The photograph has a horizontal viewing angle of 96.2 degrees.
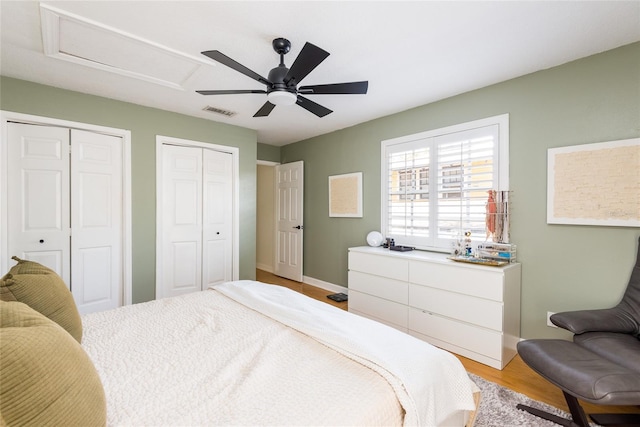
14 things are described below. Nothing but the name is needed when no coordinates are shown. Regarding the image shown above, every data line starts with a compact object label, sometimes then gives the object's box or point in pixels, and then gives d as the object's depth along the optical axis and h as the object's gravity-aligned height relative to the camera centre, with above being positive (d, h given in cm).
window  284 +34
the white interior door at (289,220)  503 -17
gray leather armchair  141 -84
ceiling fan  169 +87
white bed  96 -67
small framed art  412 +23
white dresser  238 -85
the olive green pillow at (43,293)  118 -36
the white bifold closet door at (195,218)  367 -12
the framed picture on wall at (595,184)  210 +22
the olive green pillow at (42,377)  62 -41
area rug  173 -127
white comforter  111 -65
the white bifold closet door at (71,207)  281 +2
